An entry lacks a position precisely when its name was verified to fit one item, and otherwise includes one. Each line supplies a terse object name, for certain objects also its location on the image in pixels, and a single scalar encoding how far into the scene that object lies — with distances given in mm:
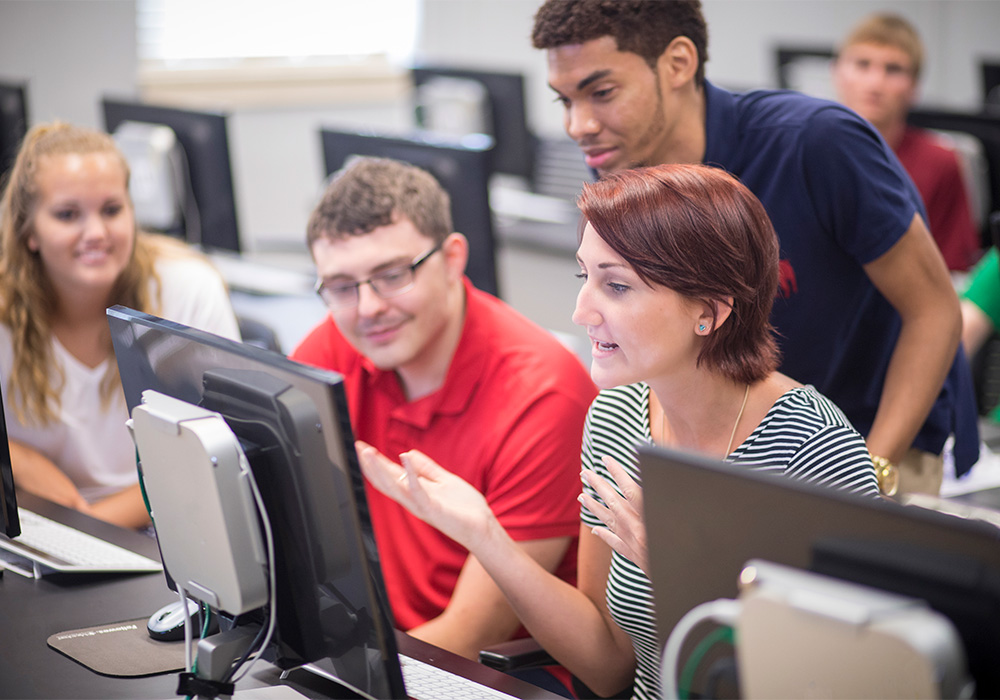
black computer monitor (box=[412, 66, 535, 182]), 4575
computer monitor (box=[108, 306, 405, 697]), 2209
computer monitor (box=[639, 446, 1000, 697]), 1738
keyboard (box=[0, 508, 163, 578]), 2640
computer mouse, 2491
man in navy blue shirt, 2734
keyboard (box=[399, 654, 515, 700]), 2397
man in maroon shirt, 4037
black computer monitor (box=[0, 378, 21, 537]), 2548
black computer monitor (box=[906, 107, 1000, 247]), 3953
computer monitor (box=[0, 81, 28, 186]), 3990
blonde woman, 3019
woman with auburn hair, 2425
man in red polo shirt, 2710
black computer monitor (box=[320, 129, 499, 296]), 3214
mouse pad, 2431
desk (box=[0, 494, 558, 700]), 2394
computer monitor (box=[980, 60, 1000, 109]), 4725
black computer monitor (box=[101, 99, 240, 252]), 3746
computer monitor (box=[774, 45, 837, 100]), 4800
